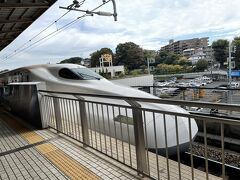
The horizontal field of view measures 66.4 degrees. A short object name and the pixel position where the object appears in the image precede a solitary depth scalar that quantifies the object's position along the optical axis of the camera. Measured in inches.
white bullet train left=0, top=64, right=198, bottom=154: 150.6
